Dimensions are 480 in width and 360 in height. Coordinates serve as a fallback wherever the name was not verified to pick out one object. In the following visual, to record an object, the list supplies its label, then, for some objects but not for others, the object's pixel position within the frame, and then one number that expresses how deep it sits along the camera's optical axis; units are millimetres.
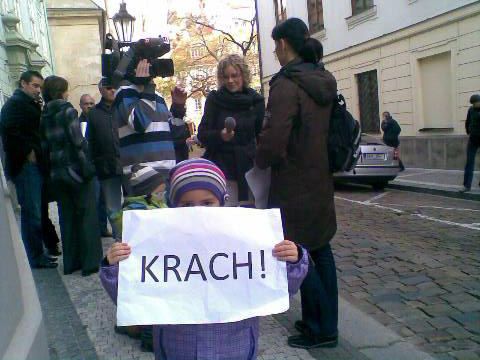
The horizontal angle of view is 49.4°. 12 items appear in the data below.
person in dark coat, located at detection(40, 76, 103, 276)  4695
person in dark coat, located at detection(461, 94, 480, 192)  9953
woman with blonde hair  3922
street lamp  11586
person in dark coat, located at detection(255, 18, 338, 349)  3076
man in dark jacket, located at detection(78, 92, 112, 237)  6562
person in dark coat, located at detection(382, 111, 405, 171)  14533
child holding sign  1839
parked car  11578
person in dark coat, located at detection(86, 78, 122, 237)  4645
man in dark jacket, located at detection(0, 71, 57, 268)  5012
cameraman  3195
